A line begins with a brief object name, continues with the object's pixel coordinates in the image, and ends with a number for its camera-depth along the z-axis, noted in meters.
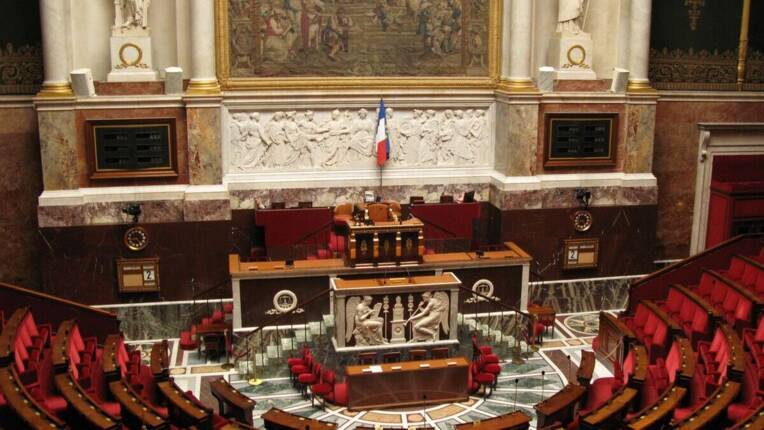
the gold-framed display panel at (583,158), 15.57
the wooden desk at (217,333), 12.98
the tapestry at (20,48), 14.01
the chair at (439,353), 12.53
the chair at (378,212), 14.39
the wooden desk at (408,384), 11.41
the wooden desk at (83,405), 8.52
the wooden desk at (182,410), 9.29
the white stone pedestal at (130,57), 14.29
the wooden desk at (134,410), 8.95
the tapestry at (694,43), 16.11
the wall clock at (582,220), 15.74
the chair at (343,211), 14.84
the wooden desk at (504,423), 9.79
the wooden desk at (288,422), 9.74
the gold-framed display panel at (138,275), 14.19
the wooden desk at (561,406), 10.16
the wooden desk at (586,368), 10.90
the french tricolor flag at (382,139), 15.41
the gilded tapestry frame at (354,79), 14.77
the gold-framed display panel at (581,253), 15.73
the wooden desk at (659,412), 9.03
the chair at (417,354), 12.30
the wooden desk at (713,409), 8.88
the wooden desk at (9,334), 9.45
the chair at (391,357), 12.28
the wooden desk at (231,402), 10.25
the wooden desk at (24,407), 8.21
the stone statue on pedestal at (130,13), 14.24
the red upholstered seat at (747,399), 9.39
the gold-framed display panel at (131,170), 14.02
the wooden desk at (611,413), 9.26
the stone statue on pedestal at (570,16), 15.42
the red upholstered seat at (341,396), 11.55
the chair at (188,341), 13.49
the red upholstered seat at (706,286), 13.27
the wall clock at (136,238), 14.18
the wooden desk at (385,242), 13.70
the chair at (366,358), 12.33
